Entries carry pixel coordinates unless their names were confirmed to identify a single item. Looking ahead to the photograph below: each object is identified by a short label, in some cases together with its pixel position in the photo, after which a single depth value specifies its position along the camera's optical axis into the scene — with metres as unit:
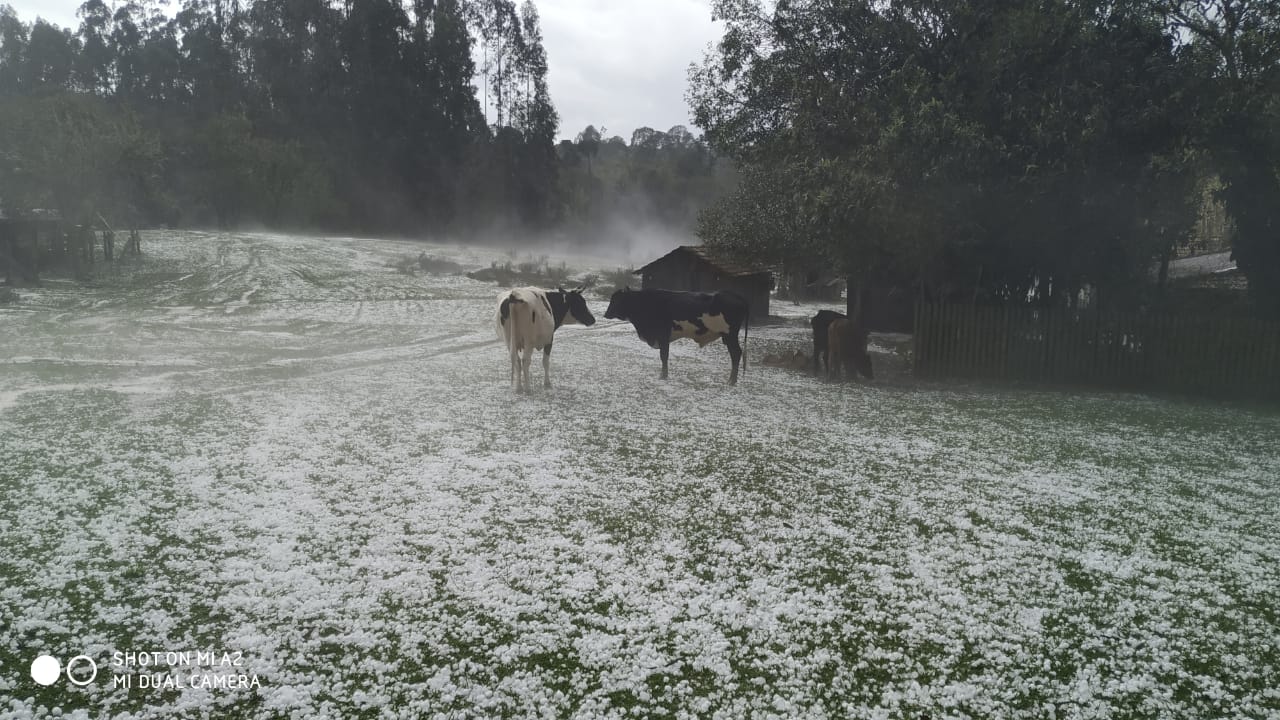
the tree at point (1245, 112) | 11.26
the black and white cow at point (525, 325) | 10.88
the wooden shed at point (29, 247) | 23.66
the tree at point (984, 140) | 12.02
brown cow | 13.12
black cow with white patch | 12.91
